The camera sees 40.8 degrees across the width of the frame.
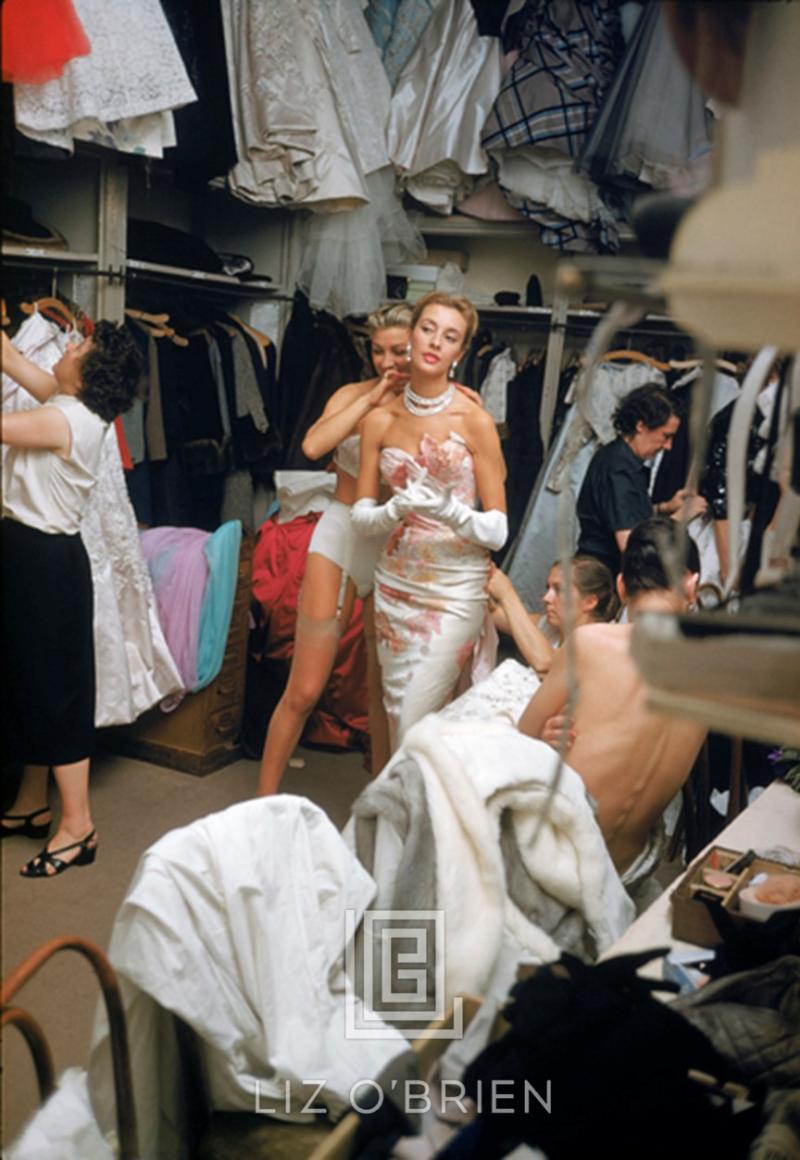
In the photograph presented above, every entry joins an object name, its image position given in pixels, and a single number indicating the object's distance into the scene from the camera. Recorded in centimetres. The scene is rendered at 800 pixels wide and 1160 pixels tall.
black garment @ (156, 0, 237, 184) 223
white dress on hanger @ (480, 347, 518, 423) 319
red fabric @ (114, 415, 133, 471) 226
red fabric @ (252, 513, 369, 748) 263
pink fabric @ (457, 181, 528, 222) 311
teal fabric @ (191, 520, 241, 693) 208
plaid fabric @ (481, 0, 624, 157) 273
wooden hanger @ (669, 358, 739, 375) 293
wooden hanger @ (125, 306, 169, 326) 259
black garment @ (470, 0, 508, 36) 291
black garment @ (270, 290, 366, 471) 304
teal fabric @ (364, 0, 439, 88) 291
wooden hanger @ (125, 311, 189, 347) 261
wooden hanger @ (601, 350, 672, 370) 303
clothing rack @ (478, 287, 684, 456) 316
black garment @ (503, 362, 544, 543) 316
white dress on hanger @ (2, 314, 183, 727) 182
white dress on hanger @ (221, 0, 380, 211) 237
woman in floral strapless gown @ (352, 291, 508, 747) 191
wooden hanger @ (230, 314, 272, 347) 297
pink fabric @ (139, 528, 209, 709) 211
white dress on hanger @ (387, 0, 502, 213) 291
